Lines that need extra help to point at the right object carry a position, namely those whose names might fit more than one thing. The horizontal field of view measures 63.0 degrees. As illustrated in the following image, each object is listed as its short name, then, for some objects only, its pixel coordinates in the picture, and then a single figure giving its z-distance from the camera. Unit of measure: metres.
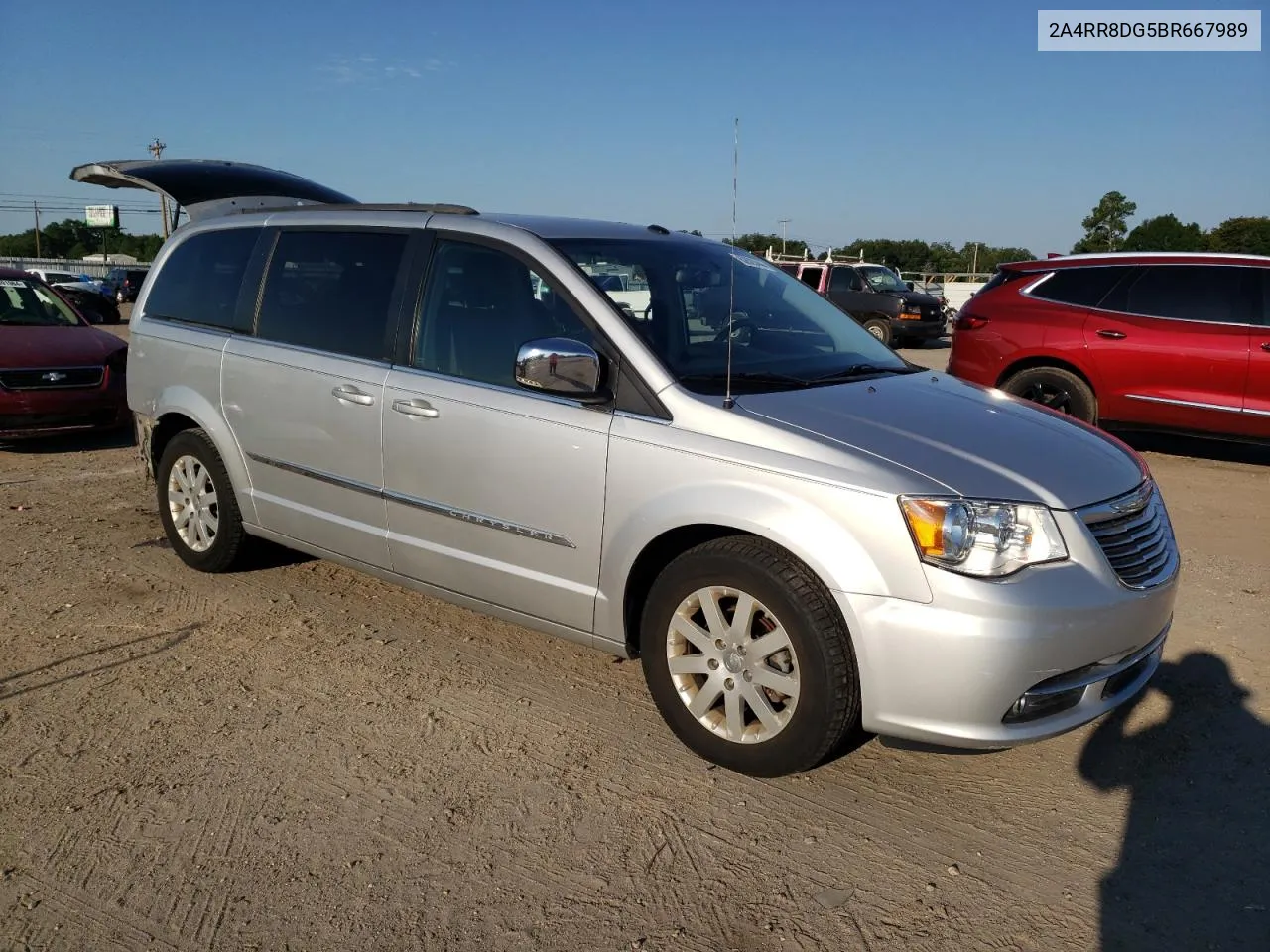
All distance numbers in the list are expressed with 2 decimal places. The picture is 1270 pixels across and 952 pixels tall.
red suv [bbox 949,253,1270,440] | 8.00
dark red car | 8.27
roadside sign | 83.50
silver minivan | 2.99
